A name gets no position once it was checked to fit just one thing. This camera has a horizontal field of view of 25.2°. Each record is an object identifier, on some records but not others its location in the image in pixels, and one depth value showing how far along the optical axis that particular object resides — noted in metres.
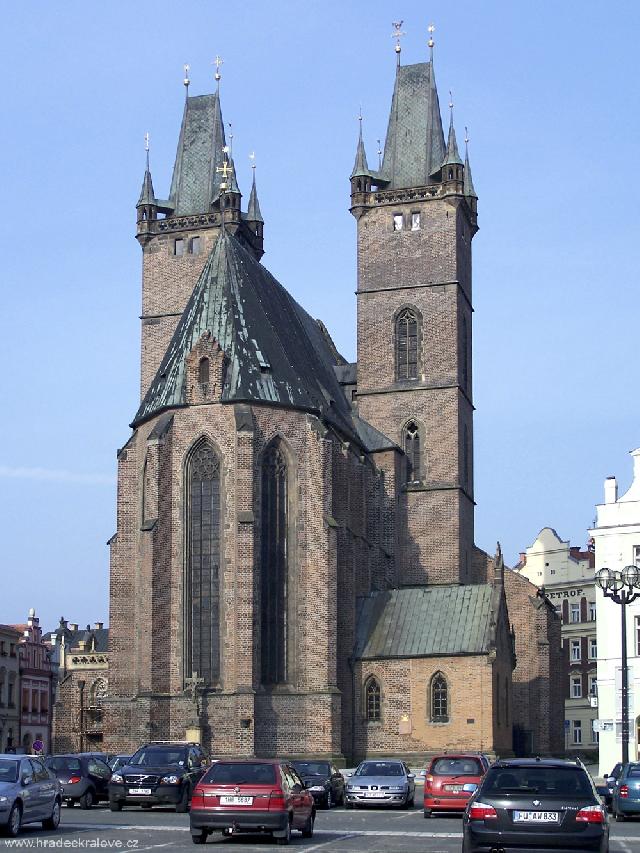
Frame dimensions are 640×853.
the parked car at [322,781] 32.56
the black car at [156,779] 29.84
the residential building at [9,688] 86.19
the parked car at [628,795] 29.92
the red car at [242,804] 21.53
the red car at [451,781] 29.48
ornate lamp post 34.38
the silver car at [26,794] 22.06
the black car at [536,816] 16.28
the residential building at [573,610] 79.44
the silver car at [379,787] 32.66
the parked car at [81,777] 32.22
